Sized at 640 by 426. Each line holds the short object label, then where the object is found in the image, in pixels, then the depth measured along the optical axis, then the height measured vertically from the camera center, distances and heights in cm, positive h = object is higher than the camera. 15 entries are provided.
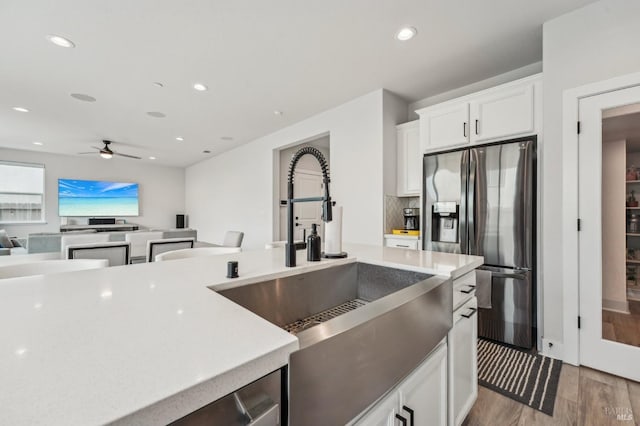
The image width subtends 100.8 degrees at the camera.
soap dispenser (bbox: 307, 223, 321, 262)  130 -18
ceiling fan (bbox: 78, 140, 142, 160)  557 +131
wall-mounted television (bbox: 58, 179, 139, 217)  695 +43
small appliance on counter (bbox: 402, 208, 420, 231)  331 -8
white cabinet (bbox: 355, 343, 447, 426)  74 -60
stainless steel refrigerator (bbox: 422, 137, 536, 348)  219 -9
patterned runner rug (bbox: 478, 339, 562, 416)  164 -114
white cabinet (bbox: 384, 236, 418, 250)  307 -35
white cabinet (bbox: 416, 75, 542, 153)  230 +94
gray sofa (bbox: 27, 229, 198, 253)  329 -36
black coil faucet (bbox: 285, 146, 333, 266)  117 +6
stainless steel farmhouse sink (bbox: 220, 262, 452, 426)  54 -35
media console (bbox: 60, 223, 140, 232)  652 -36
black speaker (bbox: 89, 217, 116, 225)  731 -20
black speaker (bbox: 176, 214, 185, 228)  847 -24
